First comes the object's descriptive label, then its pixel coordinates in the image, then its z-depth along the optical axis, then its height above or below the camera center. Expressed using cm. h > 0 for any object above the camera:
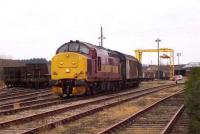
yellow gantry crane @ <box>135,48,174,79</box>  9925 +613
